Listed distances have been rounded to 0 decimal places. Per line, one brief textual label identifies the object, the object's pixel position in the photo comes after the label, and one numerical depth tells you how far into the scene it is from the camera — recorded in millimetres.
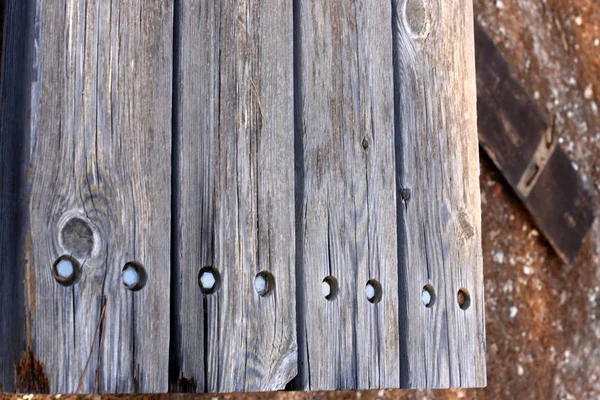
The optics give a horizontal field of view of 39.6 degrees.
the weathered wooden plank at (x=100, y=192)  1331
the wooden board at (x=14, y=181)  1317
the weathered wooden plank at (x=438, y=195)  1893
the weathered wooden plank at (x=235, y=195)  1508
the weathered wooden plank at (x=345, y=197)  1703
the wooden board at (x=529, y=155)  3332
